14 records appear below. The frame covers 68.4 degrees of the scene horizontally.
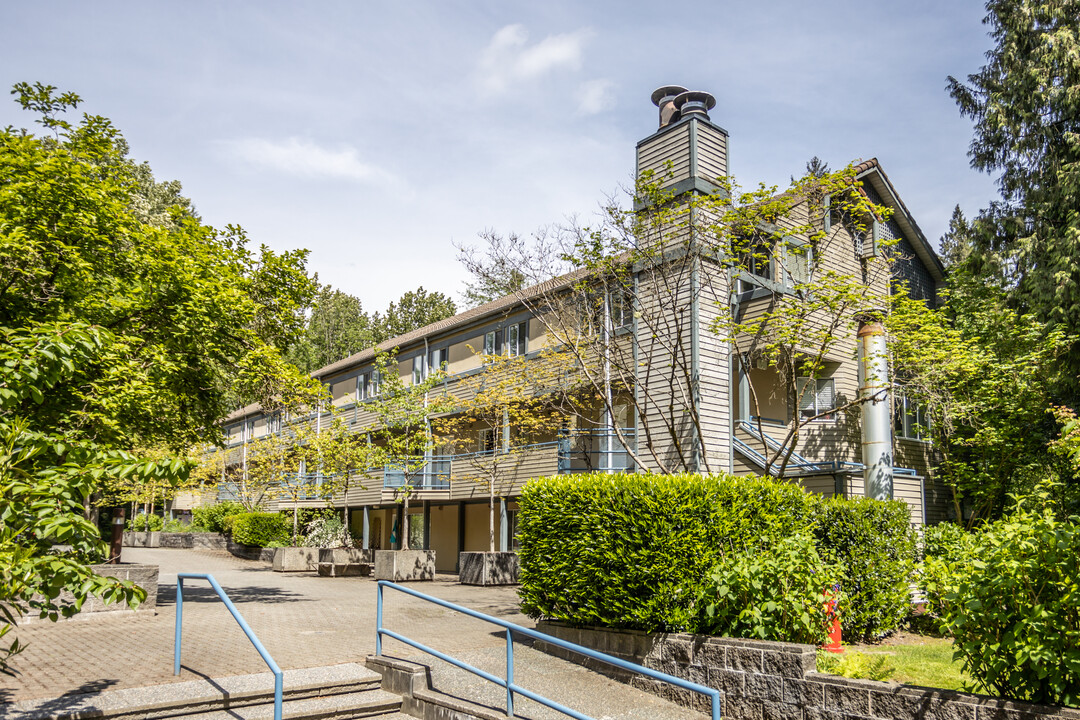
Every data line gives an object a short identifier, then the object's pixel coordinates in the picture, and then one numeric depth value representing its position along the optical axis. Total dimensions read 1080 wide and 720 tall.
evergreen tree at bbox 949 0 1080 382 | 20.14
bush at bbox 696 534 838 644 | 8.37
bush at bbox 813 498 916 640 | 11.05
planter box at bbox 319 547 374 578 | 23.97
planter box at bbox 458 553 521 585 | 20.55
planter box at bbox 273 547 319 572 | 26.14
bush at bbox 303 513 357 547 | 27.33
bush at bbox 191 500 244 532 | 42.00
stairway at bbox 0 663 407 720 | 7.08
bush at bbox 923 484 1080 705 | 5.50
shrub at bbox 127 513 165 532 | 45.31
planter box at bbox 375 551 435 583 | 21.78
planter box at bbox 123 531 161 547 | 42.59
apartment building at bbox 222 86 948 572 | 15.70
